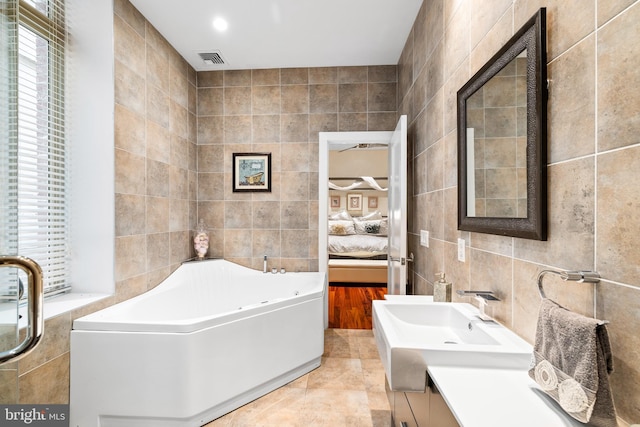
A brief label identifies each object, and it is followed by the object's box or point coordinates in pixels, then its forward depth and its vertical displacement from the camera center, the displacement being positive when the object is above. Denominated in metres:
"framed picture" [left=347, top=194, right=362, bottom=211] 6.39 +0.25
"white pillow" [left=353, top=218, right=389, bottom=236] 5.61 -0.27
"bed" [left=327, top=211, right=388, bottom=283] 4.65 -0.62
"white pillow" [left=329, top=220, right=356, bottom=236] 5.47 -0.28
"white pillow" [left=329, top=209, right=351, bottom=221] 6.03 -0.06
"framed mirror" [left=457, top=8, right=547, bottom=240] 0.89 +0.28
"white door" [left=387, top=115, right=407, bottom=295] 2.15 +0.02
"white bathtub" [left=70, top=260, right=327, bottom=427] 1.63 -0.91
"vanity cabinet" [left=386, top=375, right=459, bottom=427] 0.79 -0.67
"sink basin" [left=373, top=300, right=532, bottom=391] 0.88 -0.46
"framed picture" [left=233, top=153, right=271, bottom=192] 3.05 +0.45
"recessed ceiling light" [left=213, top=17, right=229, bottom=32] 2.28 +1.55
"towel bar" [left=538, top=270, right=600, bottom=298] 0.69 -0.15
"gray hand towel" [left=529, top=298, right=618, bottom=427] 0.58 -0.34
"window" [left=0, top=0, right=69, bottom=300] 1.65 +0.45
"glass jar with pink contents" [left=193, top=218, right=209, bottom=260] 2.96 -0.30
